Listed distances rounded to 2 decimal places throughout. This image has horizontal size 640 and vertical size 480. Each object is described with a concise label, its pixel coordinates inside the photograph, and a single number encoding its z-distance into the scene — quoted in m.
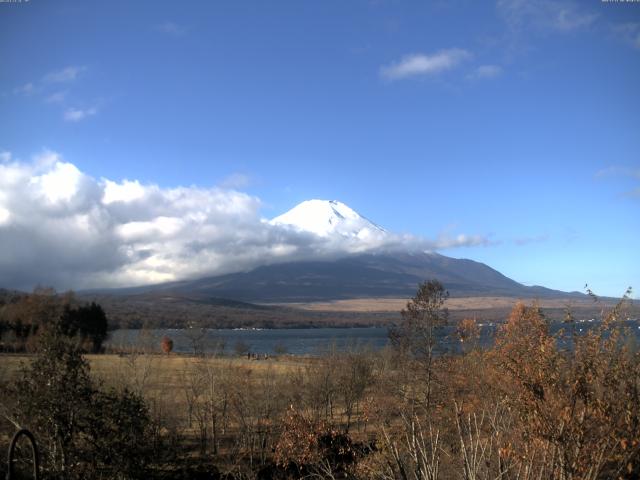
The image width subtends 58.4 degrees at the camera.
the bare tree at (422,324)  31.97
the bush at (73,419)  13.59
